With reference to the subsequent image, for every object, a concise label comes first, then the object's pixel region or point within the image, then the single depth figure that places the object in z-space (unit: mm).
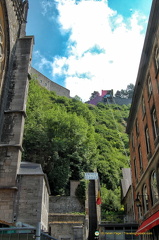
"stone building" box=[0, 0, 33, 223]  13398
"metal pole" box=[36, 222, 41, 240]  4062
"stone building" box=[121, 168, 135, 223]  23131
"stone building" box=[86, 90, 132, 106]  105812
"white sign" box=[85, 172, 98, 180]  17891
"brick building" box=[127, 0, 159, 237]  14180
